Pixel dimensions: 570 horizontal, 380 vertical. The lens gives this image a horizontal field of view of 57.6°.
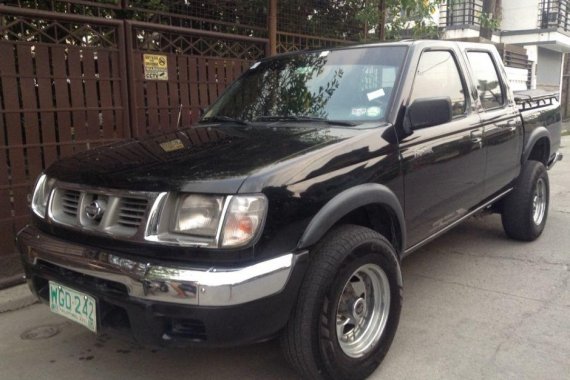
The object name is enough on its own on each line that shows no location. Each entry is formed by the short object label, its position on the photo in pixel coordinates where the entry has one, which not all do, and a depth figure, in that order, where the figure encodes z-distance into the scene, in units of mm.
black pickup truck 2232
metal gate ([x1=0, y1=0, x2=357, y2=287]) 4246
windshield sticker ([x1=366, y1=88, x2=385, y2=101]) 3208
